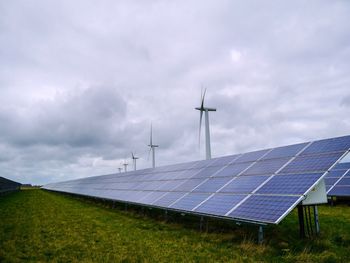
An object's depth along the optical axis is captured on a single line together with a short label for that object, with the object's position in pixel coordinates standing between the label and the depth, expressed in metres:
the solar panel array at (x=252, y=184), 12.53
